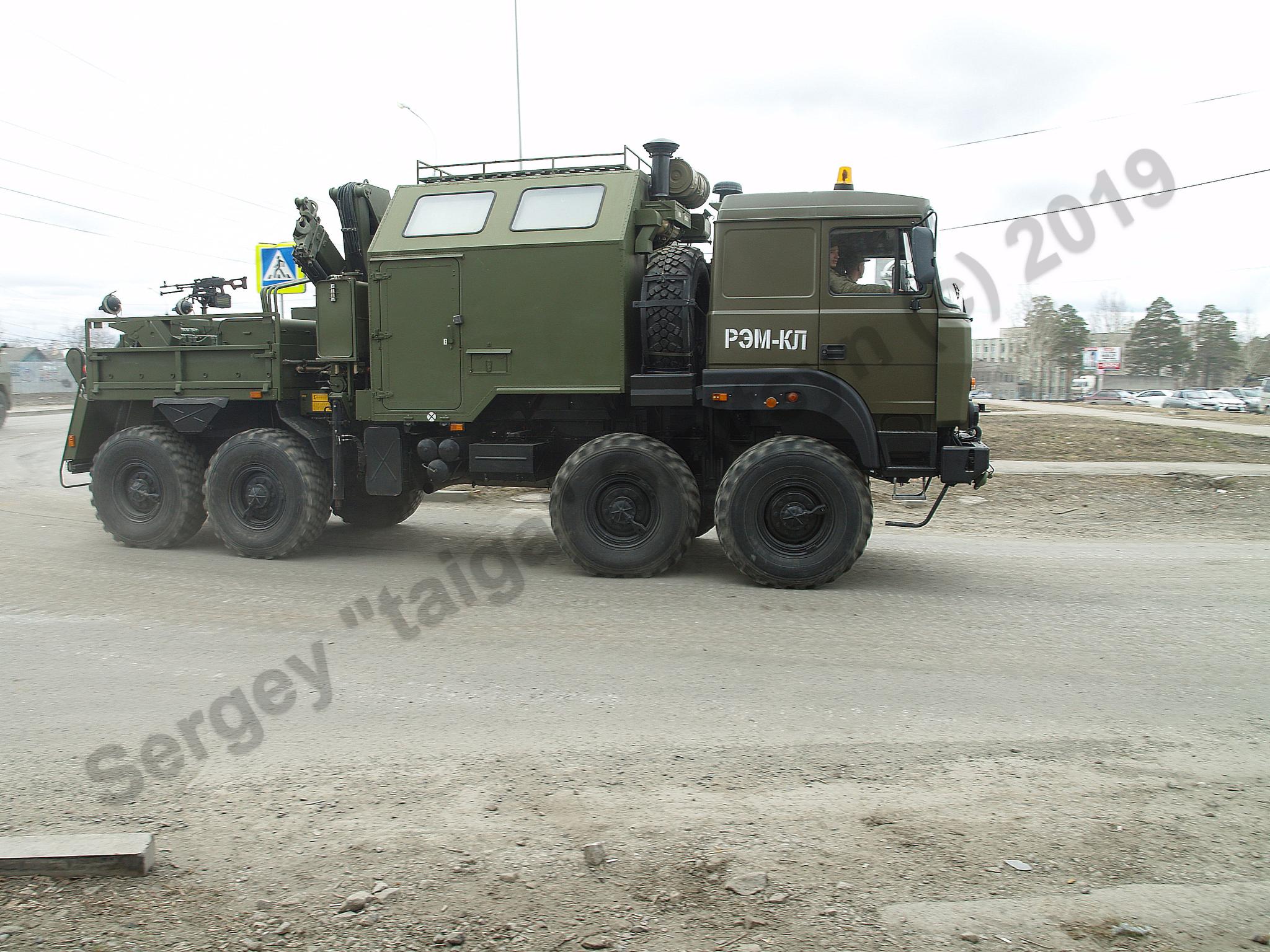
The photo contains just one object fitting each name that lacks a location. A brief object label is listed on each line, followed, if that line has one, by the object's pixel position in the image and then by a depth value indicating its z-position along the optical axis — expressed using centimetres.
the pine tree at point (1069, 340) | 7488
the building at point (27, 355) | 5991
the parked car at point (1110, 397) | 6688
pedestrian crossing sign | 1219
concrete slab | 338
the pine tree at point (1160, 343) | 8119
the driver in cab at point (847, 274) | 795
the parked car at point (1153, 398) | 5912
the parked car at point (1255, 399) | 4602
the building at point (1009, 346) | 7844
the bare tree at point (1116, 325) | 9486
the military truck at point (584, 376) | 799
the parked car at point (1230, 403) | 4784
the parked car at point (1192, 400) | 5066
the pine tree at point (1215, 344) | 7756
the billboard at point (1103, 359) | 9600
